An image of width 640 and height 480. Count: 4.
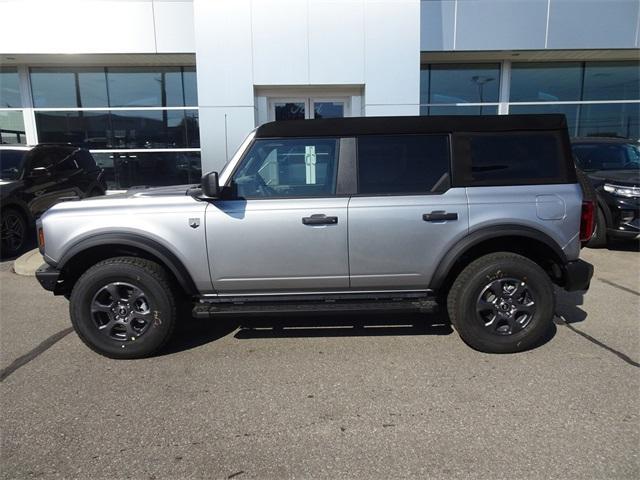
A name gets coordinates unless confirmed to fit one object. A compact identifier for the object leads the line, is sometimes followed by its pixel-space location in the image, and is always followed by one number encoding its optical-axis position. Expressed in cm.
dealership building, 995
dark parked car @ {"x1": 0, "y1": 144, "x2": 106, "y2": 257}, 757
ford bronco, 370
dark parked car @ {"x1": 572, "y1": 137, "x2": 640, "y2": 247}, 691
